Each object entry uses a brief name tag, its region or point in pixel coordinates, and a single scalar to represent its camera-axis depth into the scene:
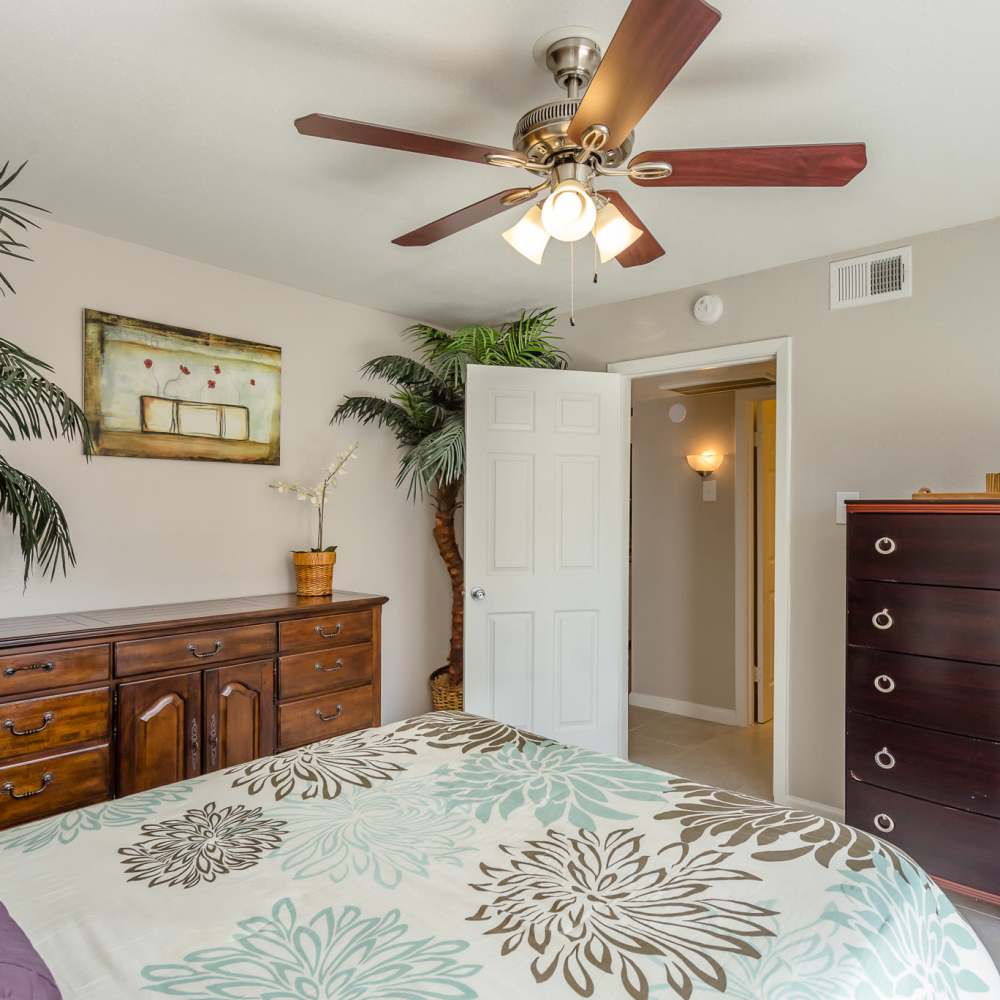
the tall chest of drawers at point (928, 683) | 2.34
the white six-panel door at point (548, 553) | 3.64
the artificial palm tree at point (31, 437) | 2.15
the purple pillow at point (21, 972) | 0.74
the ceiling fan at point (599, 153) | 1.39
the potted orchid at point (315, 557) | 3.43
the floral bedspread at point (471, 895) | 0.98
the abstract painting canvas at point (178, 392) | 2.99
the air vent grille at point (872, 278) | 2.95
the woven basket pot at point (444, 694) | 3.97
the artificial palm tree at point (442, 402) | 3.75
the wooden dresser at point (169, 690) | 2.32
